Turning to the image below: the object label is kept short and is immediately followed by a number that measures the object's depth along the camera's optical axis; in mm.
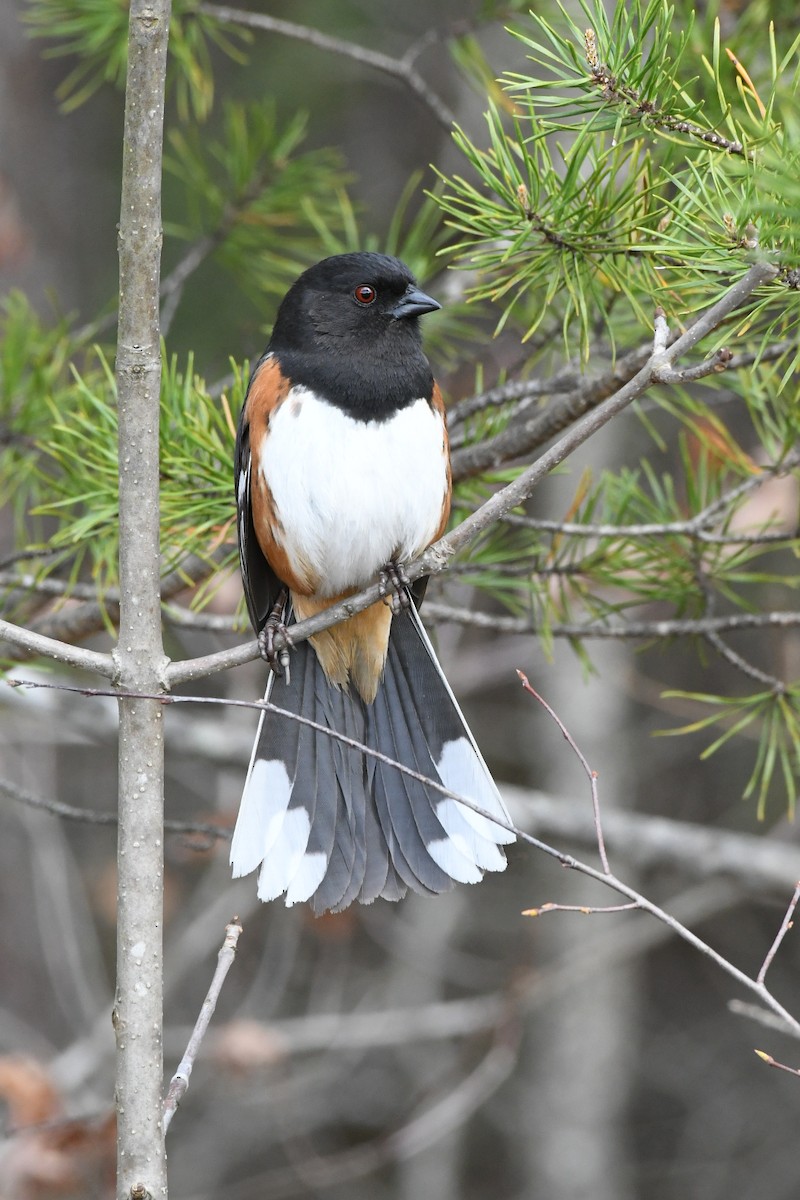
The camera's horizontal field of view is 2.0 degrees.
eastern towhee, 7273
